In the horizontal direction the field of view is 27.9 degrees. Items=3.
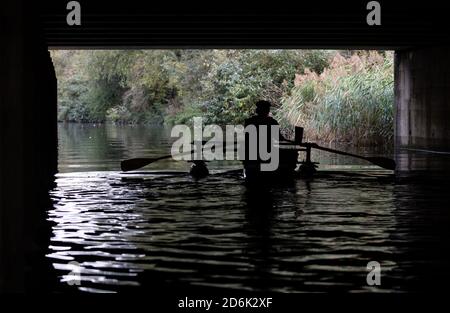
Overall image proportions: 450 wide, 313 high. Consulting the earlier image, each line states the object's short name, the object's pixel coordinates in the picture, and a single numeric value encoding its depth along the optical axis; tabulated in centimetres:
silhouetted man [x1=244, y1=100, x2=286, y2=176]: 1992
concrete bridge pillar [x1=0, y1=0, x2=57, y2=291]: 743
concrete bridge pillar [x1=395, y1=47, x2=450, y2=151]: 3366
